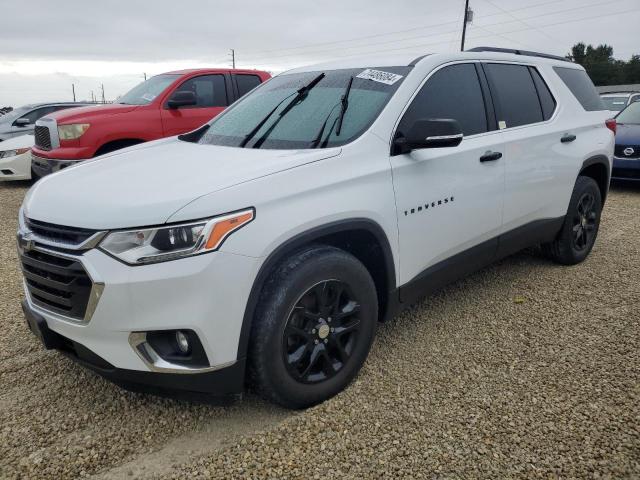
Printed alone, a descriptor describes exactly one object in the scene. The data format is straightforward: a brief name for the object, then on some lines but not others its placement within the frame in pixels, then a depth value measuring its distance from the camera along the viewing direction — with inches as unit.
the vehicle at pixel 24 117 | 401.4
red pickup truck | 255.4
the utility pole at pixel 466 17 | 1122.0
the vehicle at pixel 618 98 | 523.7
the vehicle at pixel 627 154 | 324.2
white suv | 82.9
